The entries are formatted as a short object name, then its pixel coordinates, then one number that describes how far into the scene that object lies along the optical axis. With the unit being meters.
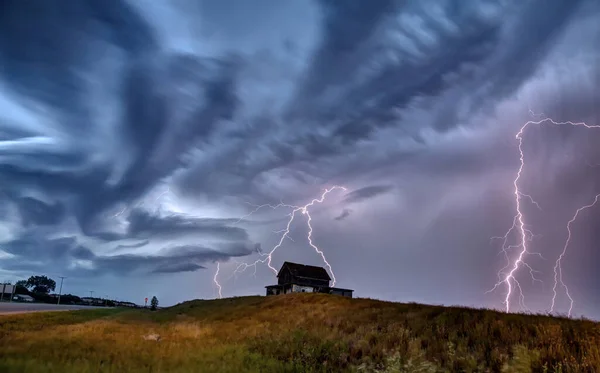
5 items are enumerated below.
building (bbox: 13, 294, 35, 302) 94.31
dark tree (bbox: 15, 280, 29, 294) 118.74
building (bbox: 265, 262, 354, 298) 69.75
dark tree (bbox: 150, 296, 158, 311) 78.79
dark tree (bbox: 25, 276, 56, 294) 191.12
